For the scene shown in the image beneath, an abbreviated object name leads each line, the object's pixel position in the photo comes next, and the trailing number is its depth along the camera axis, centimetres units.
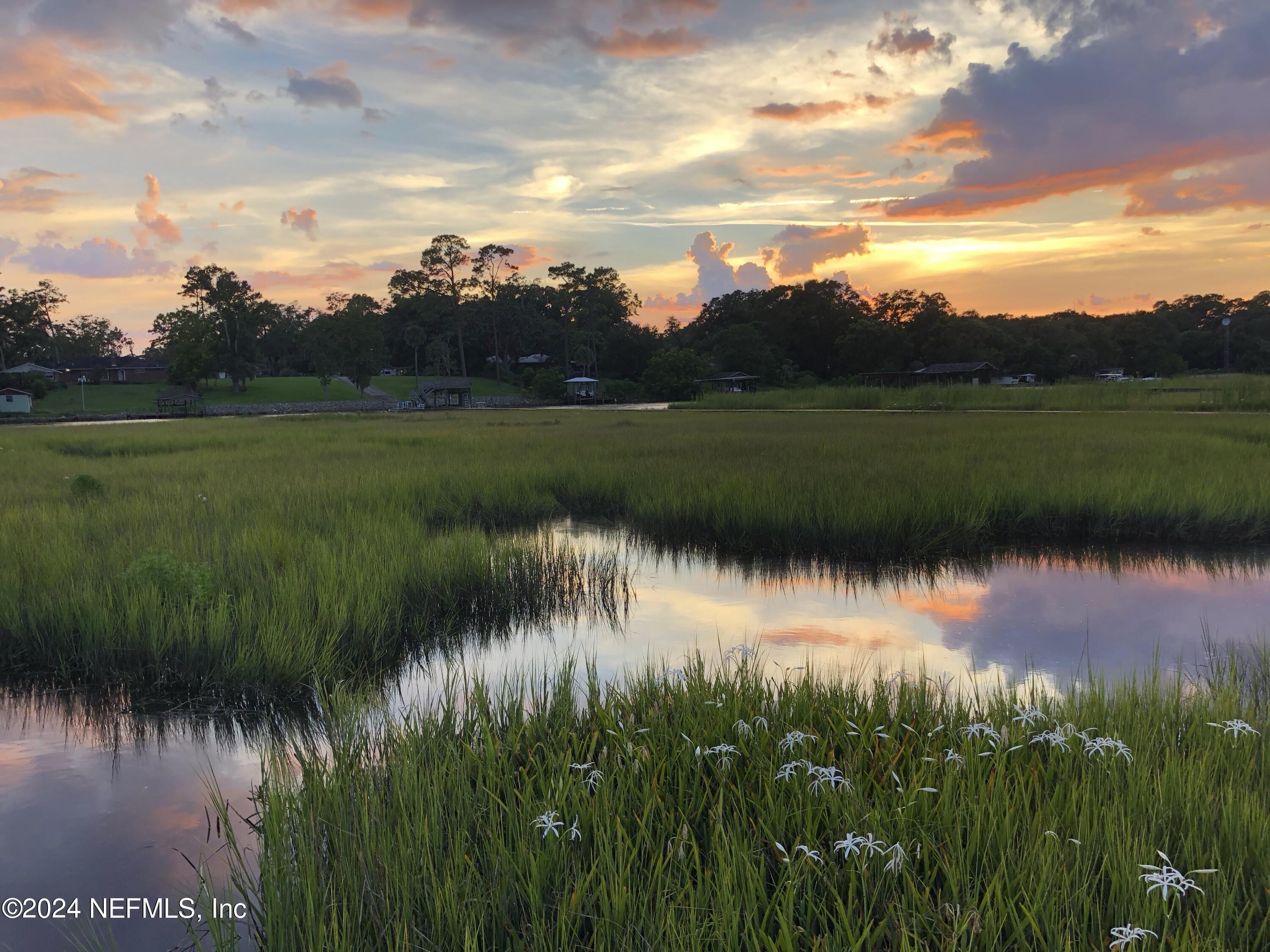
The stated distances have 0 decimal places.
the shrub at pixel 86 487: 1126
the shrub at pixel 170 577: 586
